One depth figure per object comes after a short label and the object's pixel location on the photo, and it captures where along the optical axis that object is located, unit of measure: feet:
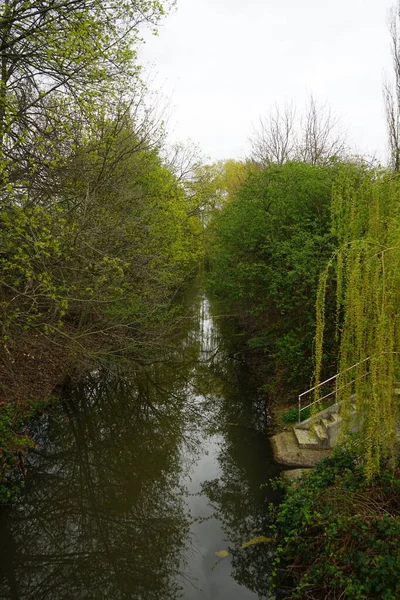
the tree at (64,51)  19.69
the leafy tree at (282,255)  35.53
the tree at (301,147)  73.77
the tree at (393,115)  51.70
